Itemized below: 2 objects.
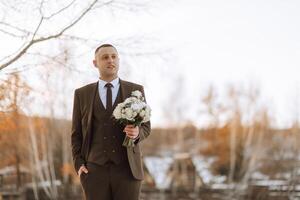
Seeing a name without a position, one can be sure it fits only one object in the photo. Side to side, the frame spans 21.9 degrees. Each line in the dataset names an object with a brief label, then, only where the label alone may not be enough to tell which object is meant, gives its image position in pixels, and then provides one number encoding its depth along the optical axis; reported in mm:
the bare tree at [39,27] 6626
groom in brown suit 3936
